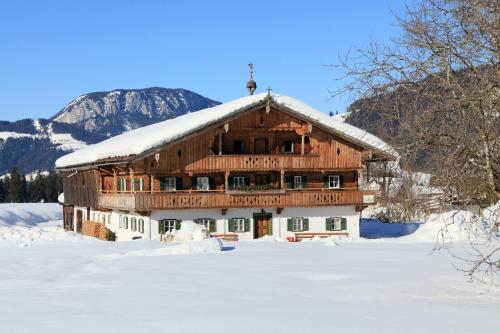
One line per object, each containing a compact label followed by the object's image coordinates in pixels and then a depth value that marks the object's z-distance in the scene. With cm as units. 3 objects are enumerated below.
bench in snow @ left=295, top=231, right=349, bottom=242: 3656
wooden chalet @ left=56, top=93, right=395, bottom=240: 3450
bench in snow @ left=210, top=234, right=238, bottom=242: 3522
